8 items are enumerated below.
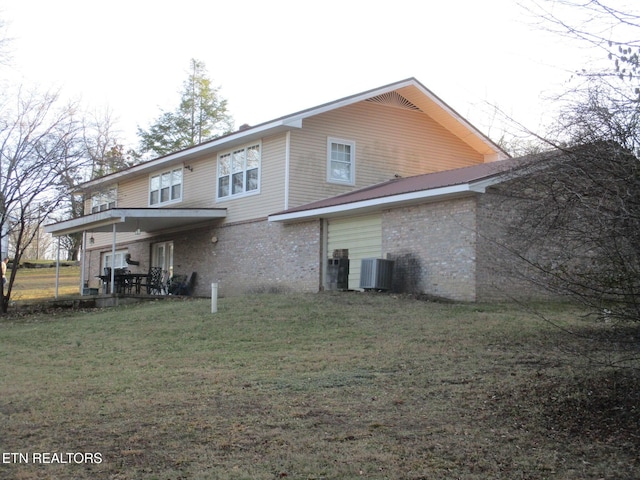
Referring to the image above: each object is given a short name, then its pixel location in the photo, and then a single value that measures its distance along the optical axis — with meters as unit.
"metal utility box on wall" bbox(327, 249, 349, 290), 17.92
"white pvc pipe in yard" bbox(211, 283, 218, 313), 15.21
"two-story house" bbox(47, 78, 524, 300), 16.66
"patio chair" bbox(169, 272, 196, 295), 24.22
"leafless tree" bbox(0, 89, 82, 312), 21.06
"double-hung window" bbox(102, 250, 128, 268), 30.34
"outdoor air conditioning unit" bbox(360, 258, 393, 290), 16.88
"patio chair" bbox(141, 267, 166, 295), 23.94
